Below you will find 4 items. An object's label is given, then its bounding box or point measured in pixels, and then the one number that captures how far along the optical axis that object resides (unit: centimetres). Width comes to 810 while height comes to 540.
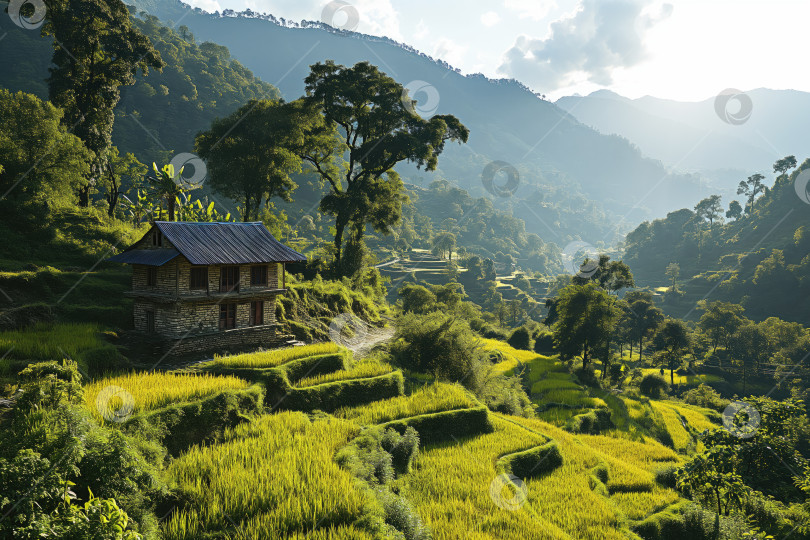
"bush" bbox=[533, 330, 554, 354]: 5266
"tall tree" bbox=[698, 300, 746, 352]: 5700
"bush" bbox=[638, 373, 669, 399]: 4384
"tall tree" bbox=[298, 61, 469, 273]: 3409
